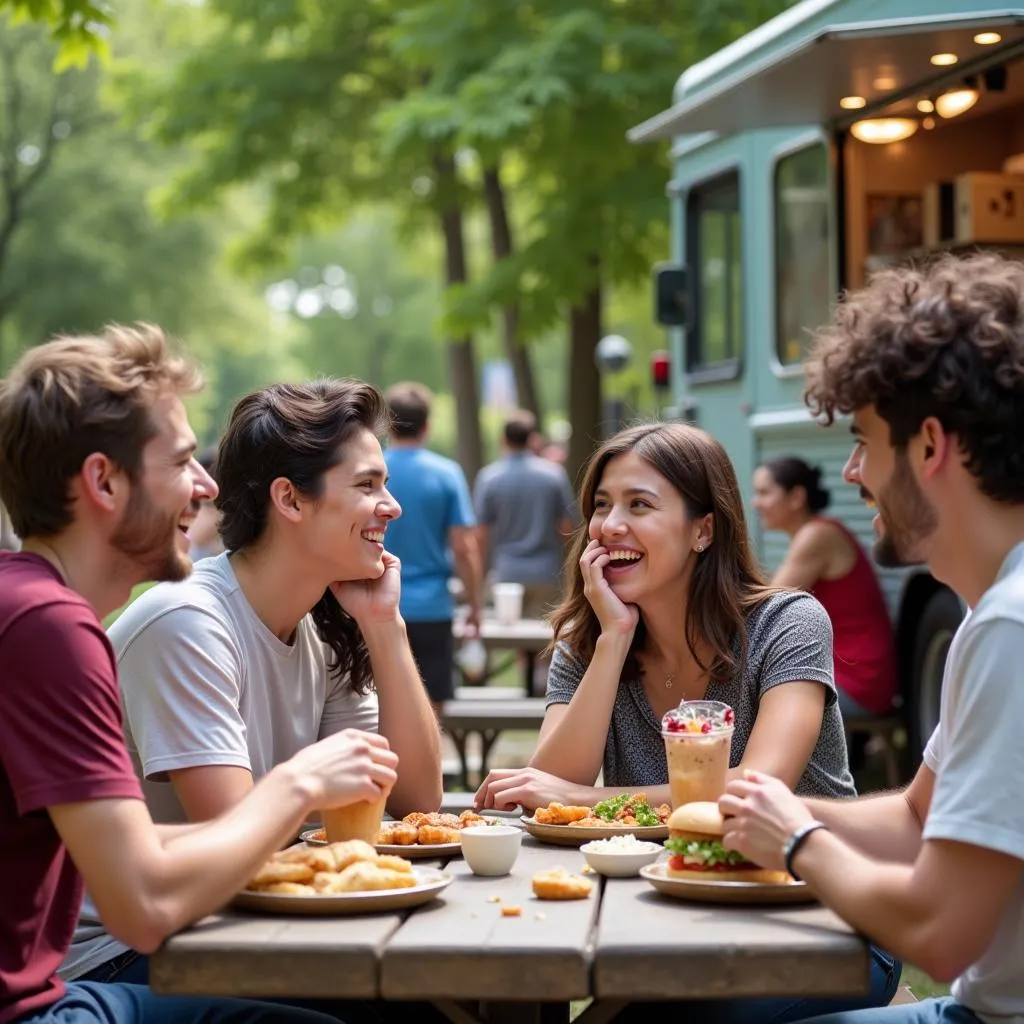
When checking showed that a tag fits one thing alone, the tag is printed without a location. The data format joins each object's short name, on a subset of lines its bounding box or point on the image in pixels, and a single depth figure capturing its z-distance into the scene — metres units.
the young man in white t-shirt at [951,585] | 2.38
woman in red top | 7.64
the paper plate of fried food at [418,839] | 3.07
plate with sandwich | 2.63
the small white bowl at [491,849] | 2.89
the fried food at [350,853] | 2.73
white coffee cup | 9.90
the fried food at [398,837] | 3.10
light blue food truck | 6.71
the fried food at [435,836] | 3.11
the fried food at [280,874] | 2.65
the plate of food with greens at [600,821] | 3.18
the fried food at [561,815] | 3.25
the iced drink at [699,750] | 3.03
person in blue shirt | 8.60
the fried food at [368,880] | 2.63
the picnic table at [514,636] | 9.44
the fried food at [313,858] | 2.72
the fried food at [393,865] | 2.70
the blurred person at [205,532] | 8.95
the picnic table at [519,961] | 2.37
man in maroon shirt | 2.44
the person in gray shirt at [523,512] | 11.82
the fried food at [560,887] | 2.68
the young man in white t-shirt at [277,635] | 3.08
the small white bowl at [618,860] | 2.86
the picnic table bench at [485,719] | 7.50
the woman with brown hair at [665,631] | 3.73
